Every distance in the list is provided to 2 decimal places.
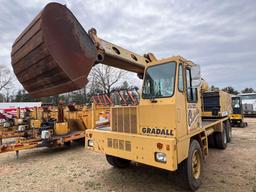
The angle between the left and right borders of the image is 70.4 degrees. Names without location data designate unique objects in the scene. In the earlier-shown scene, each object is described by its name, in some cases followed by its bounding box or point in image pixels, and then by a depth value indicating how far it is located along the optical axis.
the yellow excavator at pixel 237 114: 13.30
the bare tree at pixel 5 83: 39.77
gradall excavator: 2.39
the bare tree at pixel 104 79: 31.84
